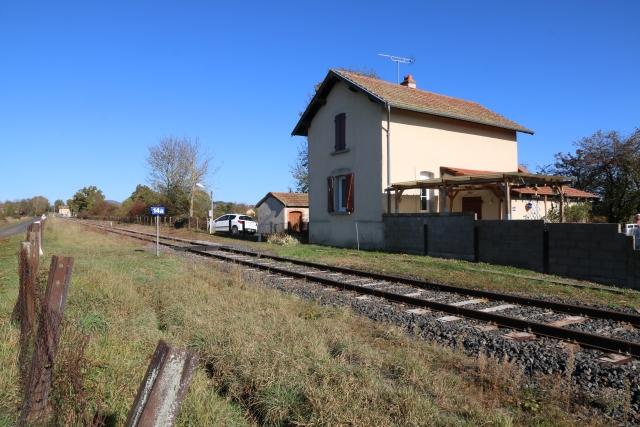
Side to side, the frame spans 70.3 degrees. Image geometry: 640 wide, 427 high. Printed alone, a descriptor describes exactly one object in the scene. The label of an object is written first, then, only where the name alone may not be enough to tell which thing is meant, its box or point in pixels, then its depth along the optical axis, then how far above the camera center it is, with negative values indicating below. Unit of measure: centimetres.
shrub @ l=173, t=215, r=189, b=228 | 4288 +18
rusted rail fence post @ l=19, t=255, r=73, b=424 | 344 -107
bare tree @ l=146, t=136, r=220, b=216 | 4616 +514
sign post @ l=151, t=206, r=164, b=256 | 1668 +46
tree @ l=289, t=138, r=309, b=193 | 4488 +460
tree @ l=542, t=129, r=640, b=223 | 2595 +327
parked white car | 3366 -7
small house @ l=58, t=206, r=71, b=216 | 14106 +419
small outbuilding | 3008 +78
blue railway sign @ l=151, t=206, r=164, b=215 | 1669 +47
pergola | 1479 +145
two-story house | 1955 +343
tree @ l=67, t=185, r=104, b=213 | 10561 +605
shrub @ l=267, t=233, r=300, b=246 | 2338 -89
